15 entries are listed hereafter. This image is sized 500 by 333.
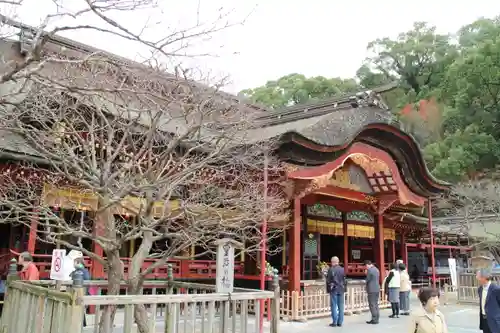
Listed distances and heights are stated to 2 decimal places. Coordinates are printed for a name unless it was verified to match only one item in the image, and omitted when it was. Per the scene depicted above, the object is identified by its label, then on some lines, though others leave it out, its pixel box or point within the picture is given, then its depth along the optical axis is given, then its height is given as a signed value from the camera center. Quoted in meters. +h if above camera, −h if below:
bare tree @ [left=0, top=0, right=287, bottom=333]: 6.15 +2.07
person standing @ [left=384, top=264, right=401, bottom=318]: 13.12 -0.26
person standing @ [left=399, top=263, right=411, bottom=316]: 13.84 -0.36
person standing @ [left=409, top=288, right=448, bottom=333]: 4.65 -0.36
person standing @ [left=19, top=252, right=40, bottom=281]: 9.20 +0.01
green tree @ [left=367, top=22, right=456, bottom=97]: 47.34 +22.81
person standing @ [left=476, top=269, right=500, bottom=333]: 6.28 -0.29
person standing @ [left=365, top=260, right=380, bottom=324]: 12.25 -0.31
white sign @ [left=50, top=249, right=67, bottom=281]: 7.09 +0.06
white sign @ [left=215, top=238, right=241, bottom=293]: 7.03 +0.14
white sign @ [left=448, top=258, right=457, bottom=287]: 17.23 +0.32
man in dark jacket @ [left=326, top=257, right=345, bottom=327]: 11.69 -0.31
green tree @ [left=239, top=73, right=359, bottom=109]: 44.88 +17.85
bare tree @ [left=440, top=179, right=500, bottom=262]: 25.19 +3.88
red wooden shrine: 12.23 +2.88
